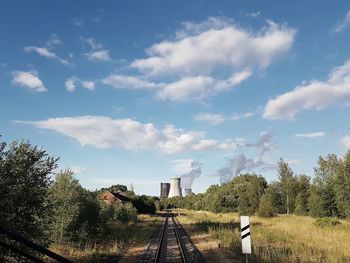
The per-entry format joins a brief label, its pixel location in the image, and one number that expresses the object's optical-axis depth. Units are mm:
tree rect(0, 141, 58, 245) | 12547
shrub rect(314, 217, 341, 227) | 36209
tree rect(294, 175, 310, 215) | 64312
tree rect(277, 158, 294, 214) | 72312
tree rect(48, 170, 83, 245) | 25078
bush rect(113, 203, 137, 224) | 50962
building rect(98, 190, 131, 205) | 75806
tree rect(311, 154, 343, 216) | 54688
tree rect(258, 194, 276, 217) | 57859
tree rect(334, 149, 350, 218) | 45094
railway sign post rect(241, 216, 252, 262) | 15562
